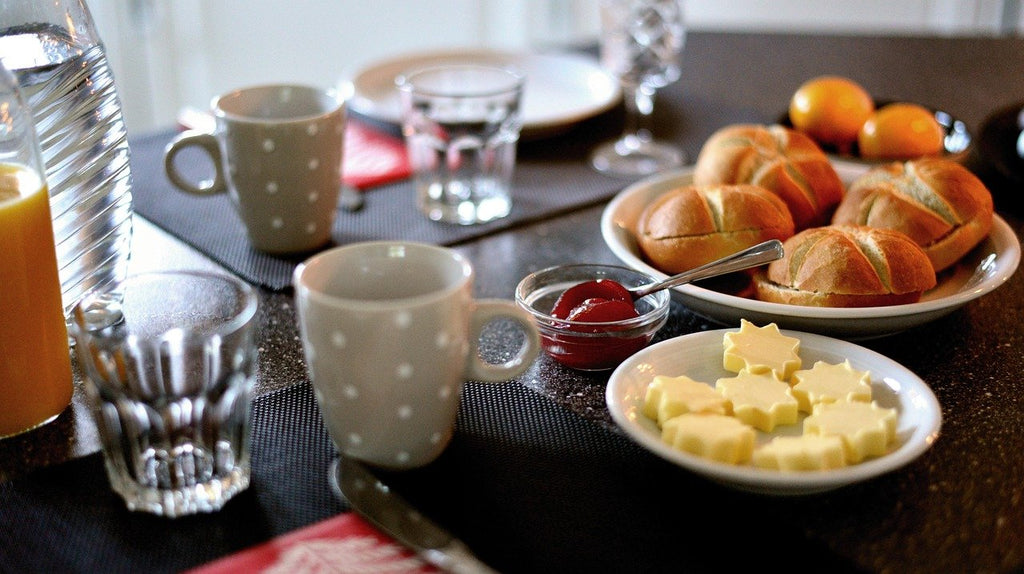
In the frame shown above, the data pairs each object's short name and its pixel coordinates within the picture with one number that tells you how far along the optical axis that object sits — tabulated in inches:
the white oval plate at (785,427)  24.8
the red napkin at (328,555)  23.8
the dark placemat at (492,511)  24.5
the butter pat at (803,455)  25.3
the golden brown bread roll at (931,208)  37.1
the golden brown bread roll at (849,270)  33.0
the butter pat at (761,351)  30.3
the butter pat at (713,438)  25.7
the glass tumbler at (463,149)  47.8
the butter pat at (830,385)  28.4
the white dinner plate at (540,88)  57.5
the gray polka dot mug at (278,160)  40.7
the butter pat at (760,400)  28.1
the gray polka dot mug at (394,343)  24.6
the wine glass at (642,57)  54.7
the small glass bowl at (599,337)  32.4
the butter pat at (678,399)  27.5
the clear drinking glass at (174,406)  24.3
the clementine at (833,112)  49.9
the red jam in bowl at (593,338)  32.4
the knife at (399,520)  23.2
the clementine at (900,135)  47.7
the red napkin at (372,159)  52.2
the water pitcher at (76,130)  31.5
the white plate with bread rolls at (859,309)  32.4
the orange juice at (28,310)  27.0
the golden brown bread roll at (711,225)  36.6
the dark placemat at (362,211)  43.3
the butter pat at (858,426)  26.0
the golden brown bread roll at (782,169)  40.0
